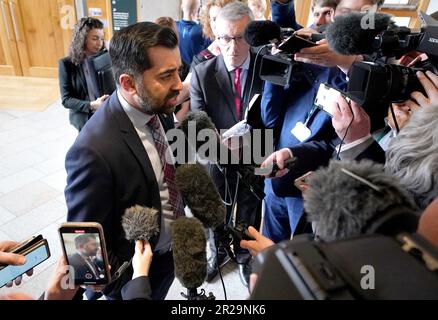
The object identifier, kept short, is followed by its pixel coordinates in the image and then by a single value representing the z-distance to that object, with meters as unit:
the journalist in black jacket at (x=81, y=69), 2.32
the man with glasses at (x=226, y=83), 1.75
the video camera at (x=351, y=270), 0.34
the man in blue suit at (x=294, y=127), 1.36
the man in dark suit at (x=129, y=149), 1.00
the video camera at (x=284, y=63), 1.13
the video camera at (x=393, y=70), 0.87
